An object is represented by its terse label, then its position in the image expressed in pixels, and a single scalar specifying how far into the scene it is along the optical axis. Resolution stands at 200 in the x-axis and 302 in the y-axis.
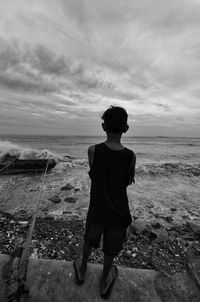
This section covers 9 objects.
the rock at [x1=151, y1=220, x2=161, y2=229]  5.15
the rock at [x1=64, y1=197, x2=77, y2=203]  7.10
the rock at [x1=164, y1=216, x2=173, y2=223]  5.76
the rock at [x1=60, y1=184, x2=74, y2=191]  8.51
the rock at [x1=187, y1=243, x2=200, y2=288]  2.17
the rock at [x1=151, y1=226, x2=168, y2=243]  4.36
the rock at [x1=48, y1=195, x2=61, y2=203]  7.00
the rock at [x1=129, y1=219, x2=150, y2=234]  4.61
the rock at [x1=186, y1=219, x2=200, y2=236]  4.88
